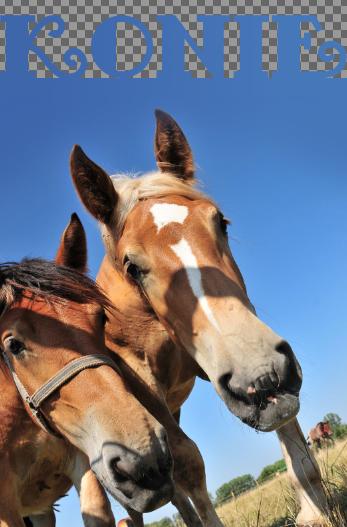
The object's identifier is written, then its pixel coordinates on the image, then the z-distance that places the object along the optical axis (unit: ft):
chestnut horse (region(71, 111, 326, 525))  9.86
